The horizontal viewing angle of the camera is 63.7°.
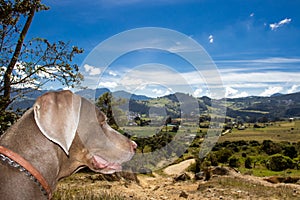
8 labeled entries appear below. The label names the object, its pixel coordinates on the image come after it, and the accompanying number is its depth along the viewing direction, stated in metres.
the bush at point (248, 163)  30.93
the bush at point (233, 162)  31.57
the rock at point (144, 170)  14.72
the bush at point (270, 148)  45.46
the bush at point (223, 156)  35.55
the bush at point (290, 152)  41.55
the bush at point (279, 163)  29.37
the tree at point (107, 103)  10.08
